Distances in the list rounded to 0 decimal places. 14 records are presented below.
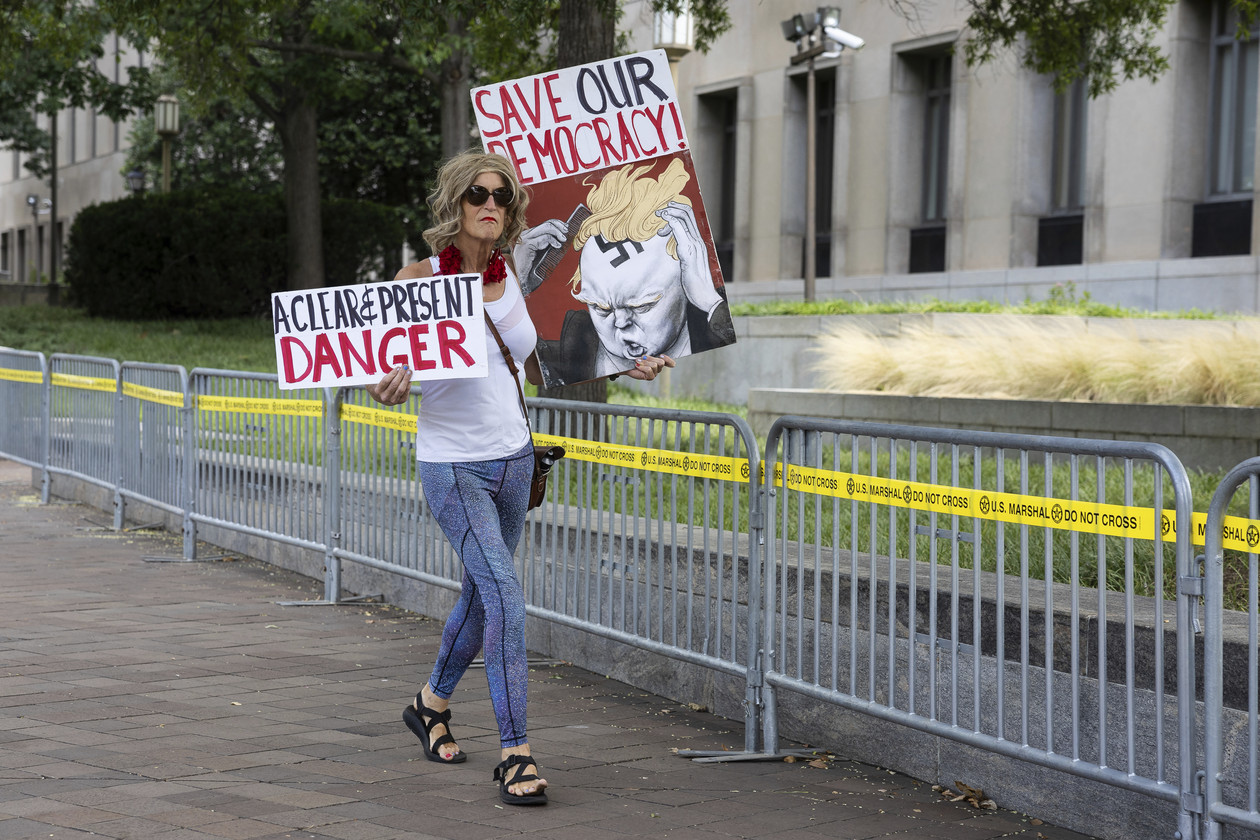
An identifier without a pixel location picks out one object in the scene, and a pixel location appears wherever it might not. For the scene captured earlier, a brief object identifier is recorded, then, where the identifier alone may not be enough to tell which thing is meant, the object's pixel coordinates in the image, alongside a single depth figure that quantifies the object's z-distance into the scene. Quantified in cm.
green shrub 2878
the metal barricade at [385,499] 860
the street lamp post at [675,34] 1355
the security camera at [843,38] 1997
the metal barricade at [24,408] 1450
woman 525
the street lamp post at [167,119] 3059
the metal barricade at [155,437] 1132
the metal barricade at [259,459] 981
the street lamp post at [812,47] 1994
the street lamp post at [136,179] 3875
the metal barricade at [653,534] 617
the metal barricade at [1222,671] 415
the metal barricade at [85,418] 1276
